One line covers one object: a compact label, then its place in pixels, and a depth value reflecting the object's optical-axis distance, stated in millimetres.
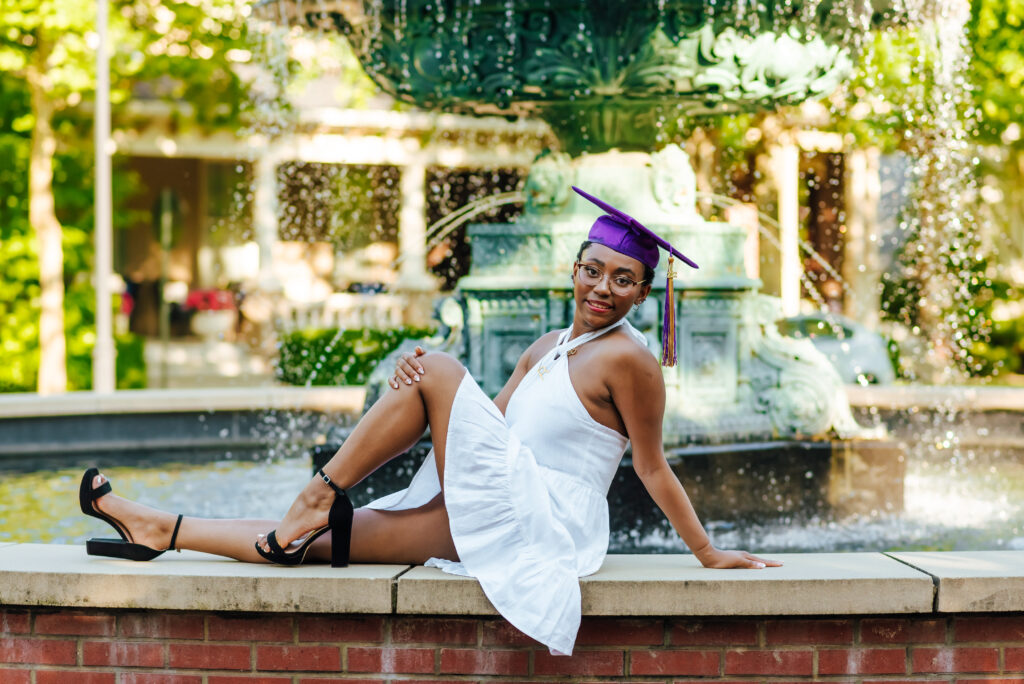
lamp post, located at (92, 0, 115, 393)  14398
